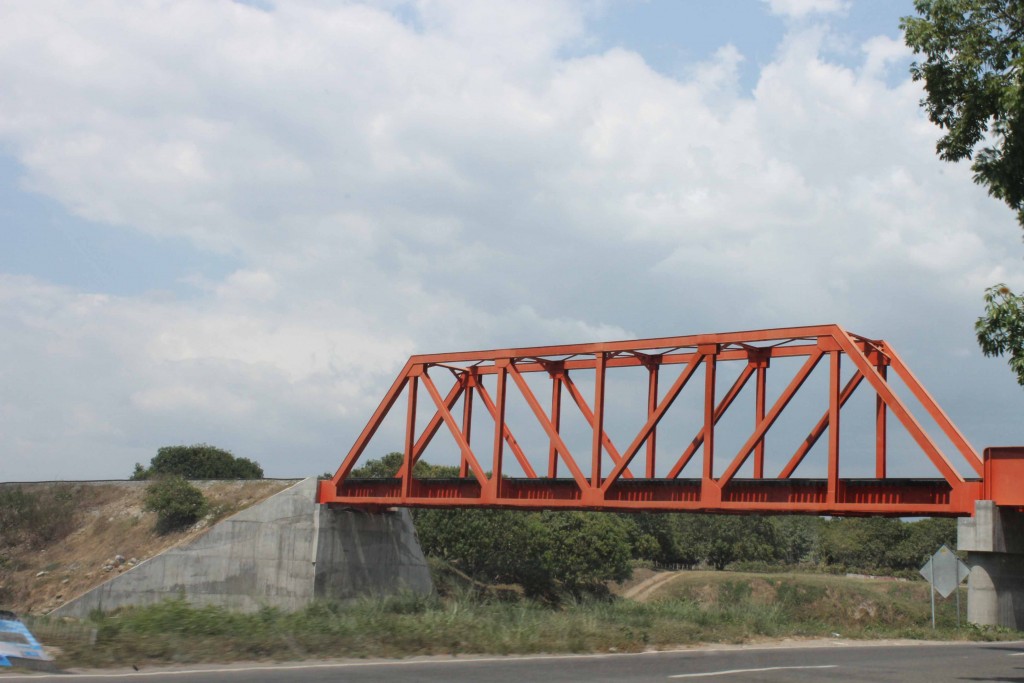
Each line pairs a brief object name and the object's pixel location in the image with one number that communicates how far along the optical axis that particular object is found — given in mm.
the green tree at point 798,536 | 137250
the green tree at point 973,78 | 17844
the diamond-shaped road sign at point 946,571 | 31141
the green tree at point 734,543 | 119938
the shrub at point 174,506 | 53594
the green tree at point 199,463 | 115562
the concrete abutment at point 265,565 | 48969
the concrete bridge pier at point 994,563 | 32344
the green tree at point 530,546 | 80188
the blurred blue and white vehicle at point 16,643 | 13461
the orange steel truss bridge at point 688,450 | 33812
